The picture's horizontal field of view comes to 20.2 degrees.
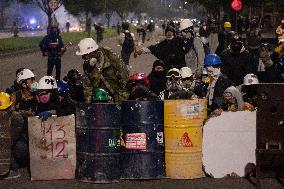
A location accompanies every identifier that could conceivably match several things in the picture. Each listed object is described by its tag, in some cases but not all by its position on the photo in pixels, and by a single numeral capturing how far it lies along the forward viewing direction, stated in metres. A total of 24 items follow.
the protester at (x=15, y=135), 10.98
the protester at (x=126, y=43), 24.53
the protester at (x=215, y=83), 11.04
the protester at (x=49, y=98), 11.26
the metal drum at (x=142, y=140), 10.14
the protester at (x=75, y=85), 12.87
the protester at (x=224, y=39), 23.19
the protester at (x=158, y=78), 13.41
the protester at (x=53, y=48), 23.66
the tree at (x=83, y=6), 92.76
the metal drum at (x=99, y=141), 10.03
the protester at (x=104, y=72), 11.43
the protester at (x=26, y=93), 11.97
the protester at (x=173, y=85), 10.83
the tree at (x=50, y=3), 34.18
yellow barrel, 10.13
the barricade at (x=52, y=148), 10.42
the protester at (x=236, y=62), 15.17
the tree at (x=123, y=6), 123.46
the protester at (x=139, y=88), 10.73
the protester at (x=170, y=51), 15.13
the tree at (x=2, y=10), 135.70
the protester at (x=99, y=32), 67.26
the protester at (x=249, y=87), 12.94
